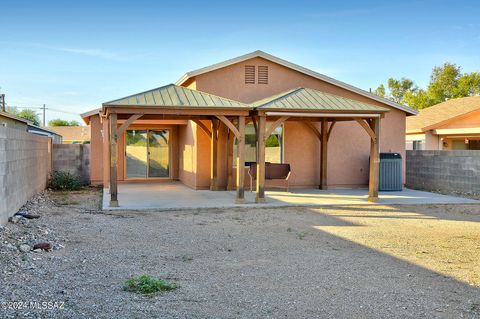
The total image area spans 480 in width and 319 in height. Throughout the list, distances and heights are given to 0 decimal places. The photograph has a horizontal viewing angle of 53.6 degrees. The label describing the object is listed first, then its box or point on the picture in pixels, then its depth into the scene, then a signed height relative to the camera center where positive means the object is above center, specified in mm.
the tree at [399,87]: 55656 +8092
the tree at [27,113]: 62306 +5656
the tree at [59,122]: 74500 +5105
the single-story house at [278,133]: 15547 +781
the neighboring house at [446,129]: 21859 +1241
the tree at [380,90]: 58438 +8209
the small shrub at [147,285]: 5195 -1463
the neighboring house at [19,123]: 16778 +1333
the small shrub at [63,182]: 16234 -943
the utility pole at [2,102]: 26627 +2954
